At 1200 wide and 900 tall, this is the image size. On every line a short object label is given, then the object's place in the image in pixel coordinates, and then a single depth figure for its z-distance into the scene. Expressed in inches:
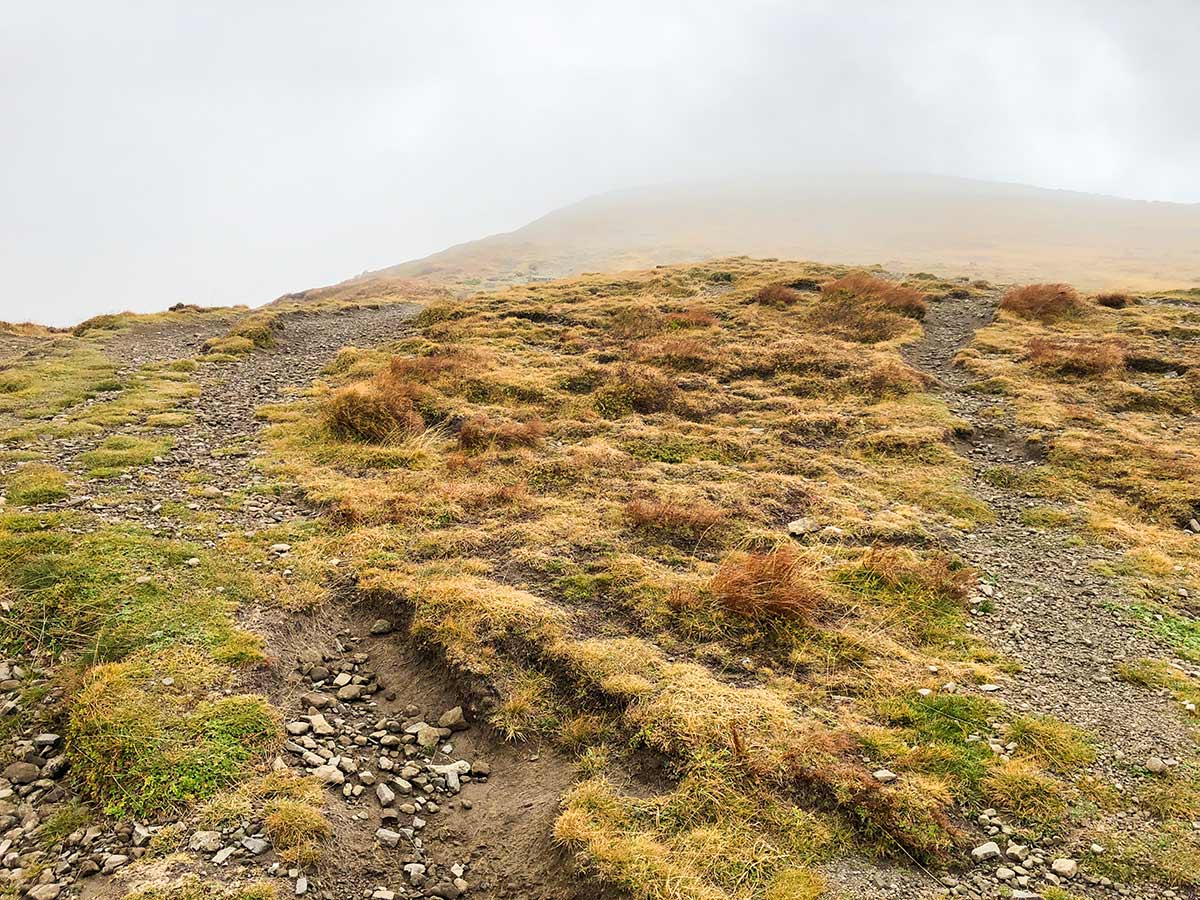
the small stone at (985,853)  243.9
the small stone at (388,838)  251.9
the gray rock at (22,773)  263.4
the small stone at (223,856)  229.0
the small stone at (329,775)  273.3
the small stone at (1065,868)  234.8
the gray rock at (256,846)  234.5
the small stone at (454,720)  315.0
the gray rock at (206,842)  232.8
